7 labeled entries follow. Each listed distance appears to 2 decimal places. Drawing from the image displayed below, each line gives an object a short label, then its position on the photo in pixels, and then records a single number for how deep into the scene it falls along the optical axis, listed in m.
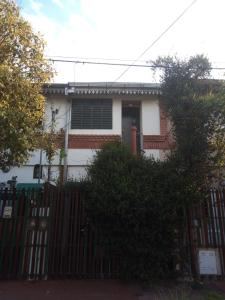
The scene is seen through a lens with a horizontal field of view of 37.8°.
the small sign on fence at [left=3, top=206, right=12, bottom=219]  8.84
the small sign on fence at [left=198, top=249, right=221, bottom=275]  8.57
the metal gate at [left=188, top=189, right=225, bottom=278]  8.62
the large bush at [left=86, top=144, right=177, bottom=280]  8.09
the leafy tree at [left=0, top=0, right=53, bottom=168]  7.85
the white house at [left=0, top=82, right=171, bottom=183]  13.75
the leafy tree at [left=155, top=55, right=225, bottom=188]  8.73
